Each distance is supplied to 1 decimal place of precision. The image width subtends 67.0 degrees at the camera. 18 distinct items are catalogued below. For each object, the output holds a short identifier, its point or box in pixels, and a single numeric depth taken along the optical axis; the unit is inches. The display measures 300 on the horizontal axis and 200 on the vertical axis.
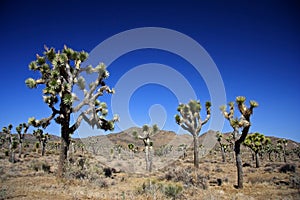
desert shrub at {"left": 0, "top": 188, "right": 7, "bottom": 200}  275.1
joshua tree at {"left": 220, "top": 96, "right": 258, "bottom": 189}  457.4
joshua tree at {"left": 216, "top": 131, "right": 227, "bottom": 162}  1503.7
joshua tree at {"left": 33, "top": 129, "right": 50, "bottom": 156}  1400.1
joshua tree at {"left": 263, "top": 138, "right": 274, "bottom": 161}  1830.0
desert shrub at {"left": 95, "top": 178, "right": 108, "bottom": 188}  423.3
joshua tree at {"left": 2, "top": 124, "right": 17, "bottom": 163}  1012.9
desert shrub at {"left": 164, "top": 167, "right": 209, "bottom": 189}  458.0
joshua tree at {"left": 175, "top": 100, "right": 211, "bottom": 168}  754.8
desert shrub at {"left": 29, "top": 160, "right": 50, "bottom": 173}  615.5
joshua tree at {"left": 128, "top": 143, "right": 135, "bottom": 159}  1648.6
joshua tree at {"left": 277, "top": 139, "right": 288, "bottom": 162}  1608.8
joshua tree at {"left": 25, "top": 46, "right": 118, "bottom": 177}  498.9
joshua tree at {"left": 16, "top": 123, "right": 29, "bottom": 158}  1166.4
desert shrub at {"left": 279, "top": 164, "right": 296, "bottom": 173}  786.2
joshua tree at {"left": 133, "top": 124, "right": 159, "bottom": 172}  917.8
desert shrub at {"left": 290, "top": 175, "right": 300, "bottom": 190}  450.4
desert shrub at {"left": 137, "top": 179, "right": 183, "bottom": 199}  334.6
